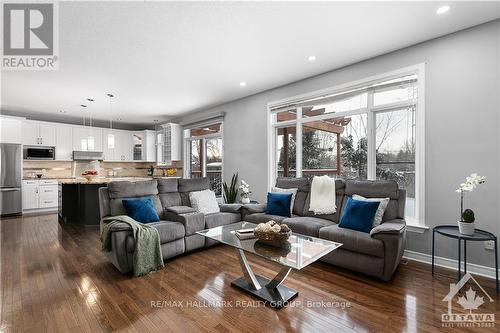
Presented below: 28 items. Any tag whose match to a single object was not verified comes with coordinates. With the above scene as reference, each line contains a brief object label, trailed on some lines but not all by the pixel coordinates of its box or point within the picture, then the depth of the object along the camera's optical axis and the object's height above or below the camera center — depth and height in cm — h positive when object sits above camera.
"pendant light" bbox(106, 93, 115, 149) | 530 +149
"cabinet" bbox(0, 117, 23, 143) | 603 +94
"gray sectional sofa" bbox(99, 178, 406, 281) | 261 -78
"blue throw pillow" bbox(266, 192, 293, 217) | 380 -61
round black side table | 235 -71
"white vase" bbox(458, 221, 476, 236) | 243 -64
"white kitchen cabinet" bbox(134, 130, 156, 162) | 850 +71
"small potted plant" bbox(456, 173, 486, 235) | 244 -52
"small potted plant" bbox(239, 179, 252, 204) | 462 -58
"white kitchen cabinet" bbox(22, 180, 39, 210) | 643 -76
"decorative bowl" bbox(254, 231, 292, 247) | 224 -68
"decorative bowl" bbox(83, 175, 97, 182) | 550 -28
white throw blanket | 358 -47
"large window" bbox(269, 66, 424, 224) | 333 +53
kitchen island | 528 -83
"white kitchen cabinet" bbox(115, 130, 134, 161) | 830 +71
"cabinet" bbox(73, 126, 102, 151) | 748 +100
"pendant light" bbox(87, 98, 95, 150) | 559 +56
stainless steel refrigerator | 596 -31
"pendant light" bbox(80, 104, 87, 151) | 567 +52
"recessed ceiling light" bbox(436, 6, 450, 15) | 245 +161
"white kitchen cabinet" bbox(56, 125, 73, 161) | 717 +72
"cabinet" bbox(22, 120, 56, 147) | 665 +93
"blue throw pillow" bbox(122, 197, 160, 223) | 329 -62
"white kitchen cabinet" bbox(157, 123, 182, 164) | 752 +75
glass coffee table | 202 -77
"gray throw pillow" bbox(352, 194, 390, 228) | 301 -57
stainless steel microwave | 661 +37
